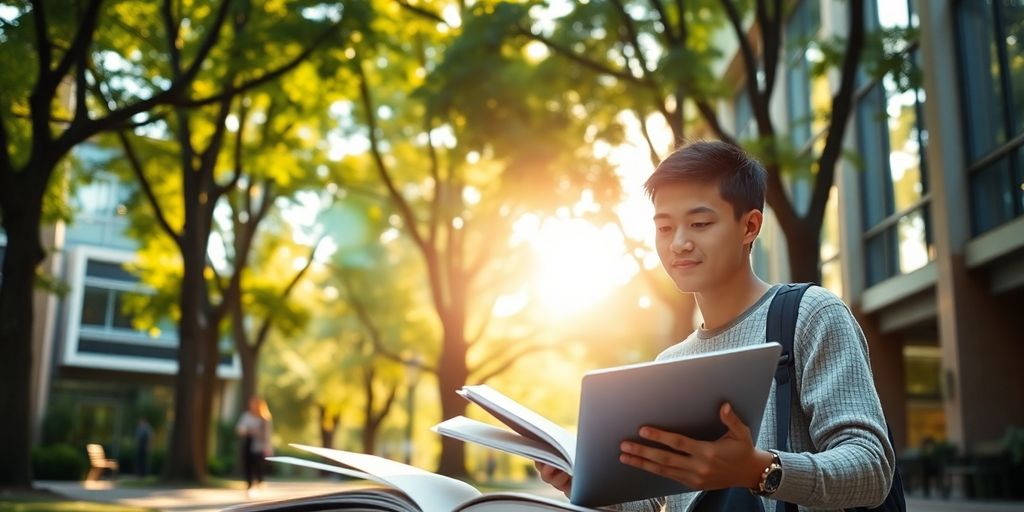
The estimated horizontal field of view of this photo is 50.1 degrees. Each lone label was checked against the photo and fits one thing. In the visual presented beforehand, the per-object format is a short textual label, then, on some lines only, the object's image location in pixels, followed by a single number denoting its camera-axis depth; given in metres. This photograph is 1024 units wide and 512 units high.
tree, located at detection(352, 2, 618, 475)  14.57
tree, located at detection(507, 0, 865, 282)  11.42
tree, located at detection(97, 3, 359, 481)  17.55
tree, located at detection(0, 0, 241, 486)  11.38
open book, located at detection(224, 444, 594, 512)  1.82
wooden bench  22.80
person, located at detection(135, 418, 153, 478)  30.41
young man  1.81
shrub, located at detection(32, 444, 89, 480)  24.05
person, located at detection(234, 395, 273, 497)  17.34
